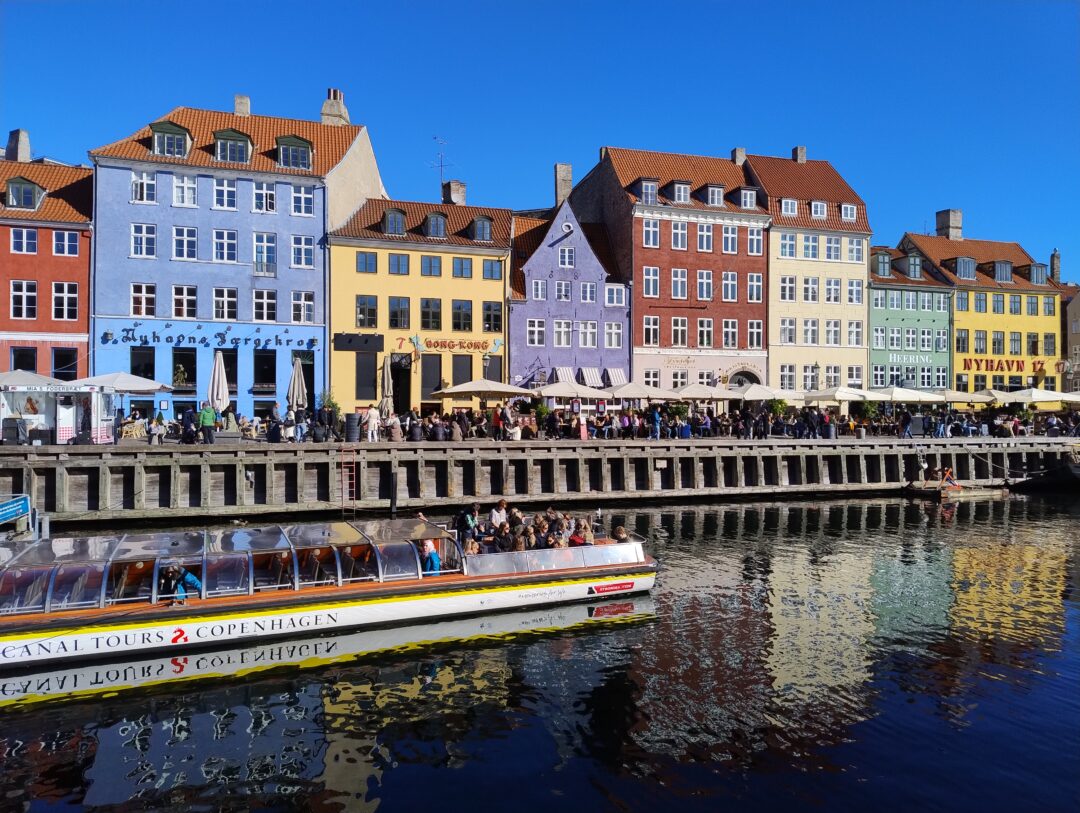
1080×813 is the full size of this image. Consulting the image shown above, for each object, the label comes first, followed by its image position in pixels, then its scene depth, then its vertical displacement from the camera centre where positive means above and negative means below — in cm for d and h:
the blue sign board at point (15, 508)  2353 -231
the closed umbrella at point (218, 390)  3584 +152
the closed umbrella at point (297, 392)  3806 +151
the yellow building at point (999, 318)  6325 +800
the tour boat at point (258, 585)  1611 -342
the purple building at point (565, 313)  5175 +691
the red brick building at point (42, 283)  4344 +734
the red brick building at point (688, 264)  5453 +1048
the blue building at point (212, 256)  4475 +915
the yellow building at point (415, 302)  4800 +708
